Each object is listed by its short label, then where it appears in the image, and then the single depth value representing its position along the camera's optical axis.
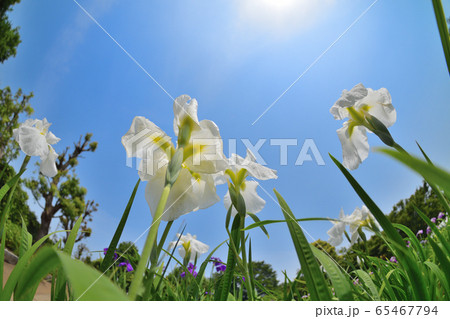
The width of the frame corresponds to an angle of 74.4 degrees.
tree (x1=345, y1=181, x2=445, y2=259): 10.46
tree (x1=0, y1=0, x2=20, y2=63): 8.90
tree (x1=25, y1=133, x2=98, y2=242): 12.91
